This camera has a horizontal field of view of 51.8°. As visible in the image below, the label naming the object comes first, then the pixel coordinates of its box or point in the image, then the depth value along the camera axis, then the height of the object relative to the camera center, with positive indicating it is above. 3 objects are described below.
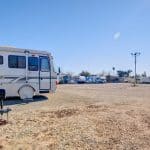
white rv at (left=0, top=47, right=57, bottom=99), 8.33 +0.22
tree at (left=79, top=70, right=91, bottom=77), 52.37 +1.12
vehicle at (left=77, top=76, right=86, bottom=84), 34.43 -0.85
